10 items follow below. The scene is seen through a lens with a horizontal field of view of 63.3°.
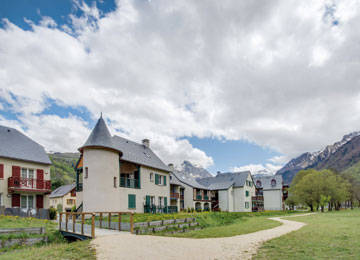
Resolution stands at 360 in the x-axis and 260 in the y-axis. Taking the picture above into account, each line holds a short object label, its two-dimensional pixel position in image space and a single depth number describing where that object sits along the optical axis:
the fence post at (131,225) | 14.74
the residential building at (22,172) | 23.73
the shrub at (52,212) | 23.37
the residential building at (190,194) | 47.76
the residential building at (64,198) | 55.28
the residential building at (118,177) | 23.25
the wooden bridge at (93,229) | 13.98
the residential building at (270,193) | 66.23
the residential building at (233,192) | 54.01
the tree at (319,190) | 50.92
